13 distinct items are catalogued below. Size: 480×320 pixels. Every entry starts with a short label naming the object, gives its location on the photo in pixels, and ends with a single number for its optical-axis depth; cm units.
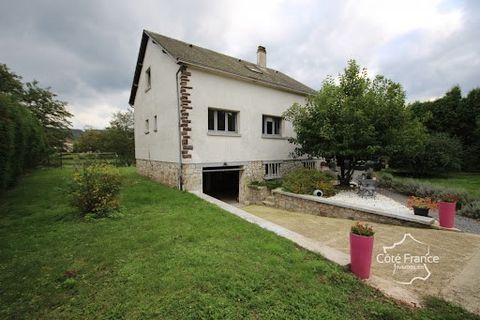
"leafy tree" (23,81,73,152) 2208
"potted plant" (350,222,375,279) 324
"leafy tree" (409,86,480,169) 1762
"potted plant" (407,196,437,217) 624
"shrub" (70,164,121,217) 552
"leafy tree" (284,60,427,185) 880
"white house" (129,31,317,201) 927
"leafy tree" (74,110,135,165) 2767
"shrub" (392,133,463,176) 1554
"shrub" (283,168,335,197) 946
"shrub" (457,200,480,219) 730
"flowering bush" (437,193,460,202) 589
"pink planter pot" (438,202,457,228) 578
